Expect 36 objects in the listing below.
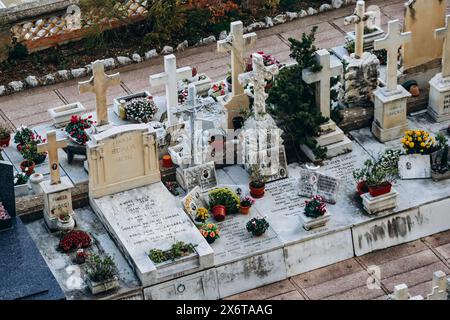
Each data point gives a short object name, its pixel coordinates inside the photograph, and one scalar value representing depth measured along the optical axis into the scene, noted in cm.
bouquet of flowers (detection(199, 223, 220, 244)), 3116
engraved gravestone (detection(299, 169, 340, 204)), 3241
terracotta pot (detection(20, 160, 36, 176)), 3284
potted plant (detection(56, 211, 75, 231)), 3161
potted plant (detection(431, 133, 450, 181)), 3306
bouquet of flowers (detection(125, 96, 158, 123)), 3425
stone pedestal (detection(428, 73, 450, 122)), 3469
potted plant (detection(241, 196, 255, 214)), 3206
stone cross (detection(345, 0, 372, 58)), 3388
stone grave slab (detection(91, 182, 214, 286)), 3022
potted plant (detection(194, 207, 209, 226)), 3172
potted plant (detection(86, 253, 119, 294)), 2970
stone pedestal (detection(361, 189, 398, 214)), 3187
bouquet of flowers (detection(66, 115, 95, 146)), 3331
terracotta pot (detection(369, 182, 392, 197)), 3183
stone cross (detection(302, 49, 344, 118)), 3303
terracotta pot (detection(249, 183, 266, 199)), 3256
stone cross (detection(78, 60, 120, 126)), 3200
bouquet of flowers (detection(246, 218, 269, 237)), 3120
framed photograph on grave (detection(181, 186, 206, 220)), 3173
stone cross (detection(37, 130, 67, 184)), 3120
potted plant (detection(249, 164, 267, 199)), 3253
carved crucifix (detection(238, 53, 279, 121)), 3188
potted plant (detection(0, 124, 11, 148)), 3388
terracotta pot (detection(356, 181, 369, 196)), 3234
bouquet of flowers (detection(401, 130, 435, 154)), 3316
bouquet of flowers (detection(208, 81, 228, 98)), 3503
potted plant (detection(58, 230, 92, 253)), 3111
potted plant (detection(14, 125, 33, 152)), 3381
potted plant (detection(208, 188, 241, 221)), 3206
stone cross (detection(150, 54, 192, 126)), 3294
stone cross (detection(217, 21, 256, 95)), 3312
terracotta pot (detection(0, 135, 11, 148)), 3388
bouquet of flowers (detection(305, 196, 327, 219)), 3141
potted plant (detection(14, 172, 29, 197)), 3219
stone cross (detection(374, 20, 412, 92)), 3344
